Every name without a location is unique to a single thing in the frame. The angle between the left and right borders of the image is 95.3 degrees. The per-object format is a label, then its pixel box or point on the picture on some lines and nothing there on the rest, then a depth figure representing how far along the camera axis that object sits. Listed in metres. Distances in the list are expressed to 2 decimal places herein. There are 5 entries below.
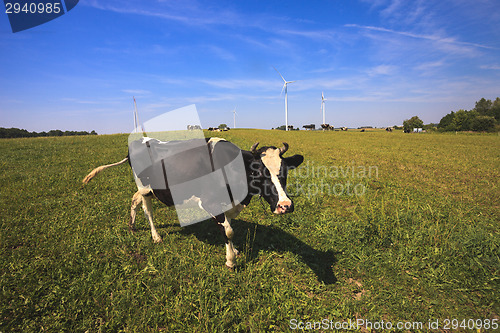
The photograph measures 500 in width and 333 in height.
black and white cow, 4.07
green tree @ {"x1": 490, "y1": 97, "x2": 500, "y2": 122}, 82.66
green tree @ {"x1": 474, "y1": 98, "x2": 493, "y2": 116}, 94.18
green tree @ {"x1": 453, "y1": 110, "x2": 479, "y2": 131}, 74.53
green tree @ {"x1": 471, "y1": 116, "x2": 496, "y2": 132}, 65.12
